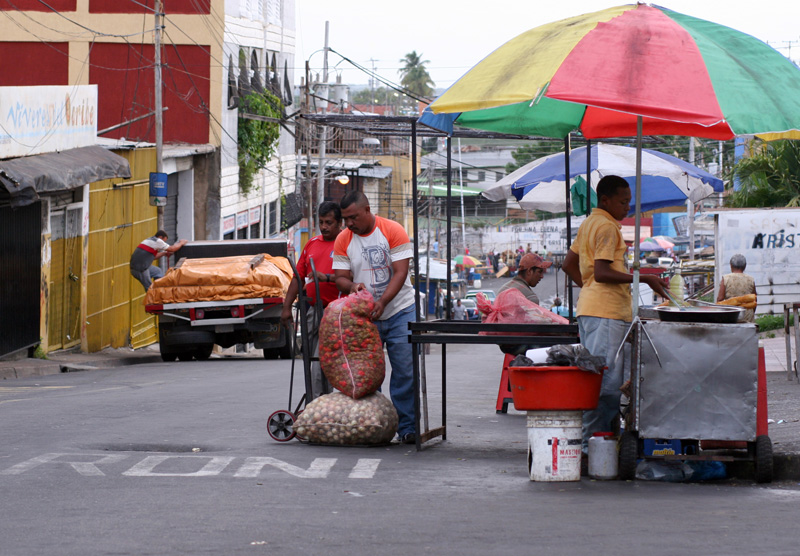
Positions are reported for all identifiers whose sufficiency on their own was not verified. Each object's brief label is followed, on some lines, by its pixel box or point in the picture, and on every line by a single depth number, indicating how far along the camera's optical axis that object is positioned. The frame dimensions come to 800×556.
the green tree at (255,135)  63.31
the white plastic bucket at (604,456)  12.17
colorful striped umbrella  11.18
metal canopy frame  13.43
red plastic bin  11.76
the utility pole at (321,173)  68.04
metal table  13.38
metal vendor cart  11.68
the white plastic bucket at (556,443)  11.82
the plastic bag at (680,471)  12.26
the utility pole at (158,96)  45.90
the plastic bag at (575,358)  11.73
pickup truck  32.40
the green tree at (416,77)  184.97
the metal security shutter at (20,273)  30.39
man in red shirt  15.32
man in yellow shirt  12.53
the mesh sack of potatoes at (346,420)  14.12
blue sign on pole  45.87
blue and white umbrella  23.15
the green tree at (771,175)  37.13
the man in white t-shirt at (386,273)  14.38
